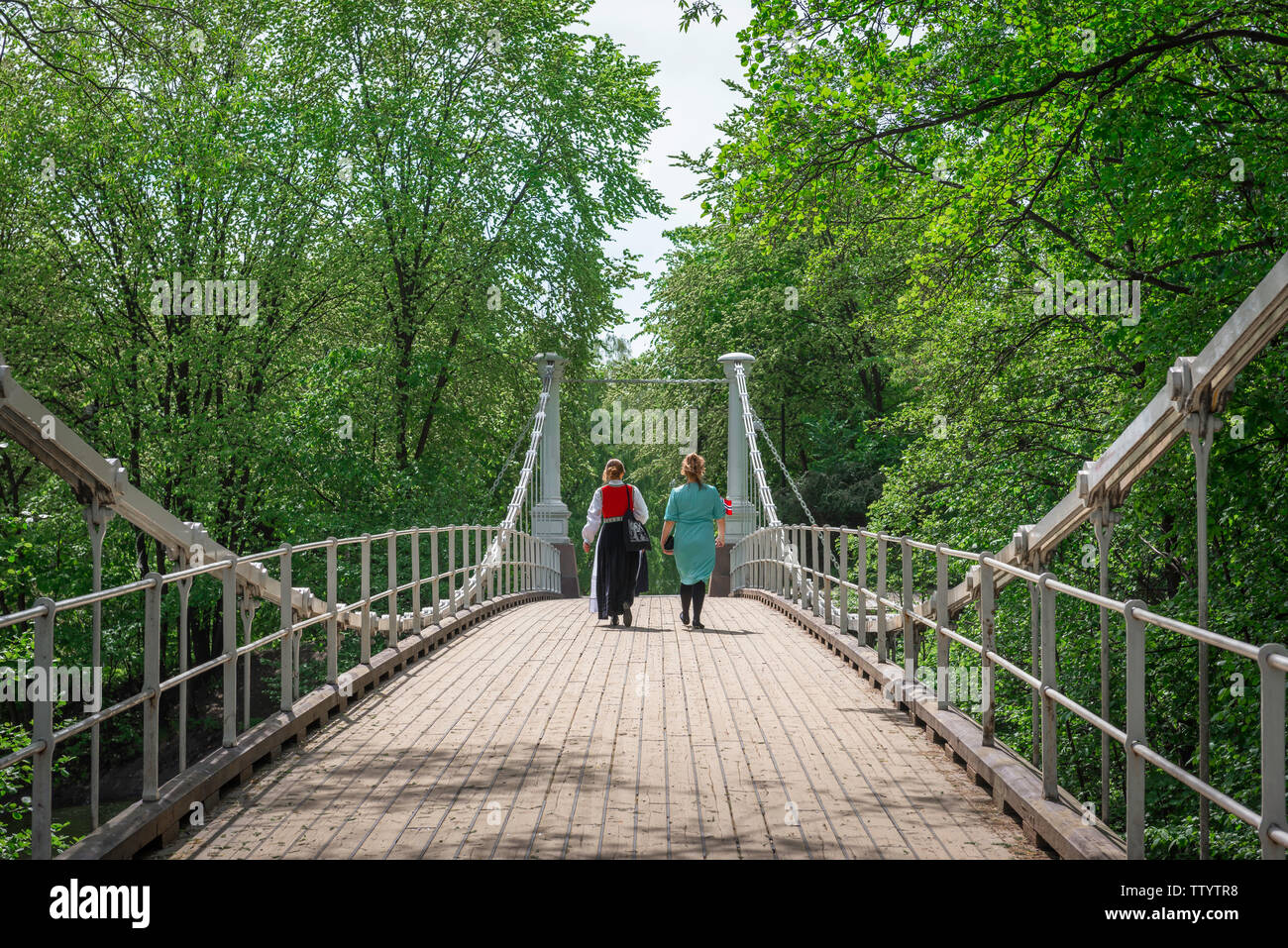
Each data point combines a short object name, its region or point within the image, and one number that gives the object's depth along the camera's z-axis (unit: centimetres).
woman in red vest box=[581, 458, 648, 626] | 1253
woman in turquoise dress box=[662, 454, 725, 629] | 1259
